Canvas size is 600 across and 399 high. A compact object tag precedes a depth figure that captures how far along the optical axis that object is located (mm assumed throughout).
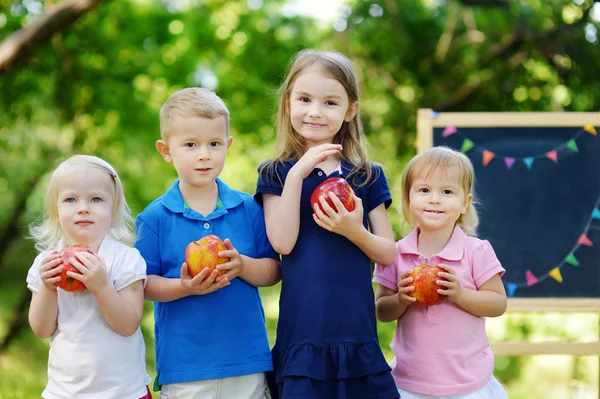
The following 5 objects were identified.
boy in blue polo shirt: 2748
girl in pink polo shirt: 2859
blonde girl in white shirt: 2617
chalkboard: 4617
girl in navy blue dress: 2680
